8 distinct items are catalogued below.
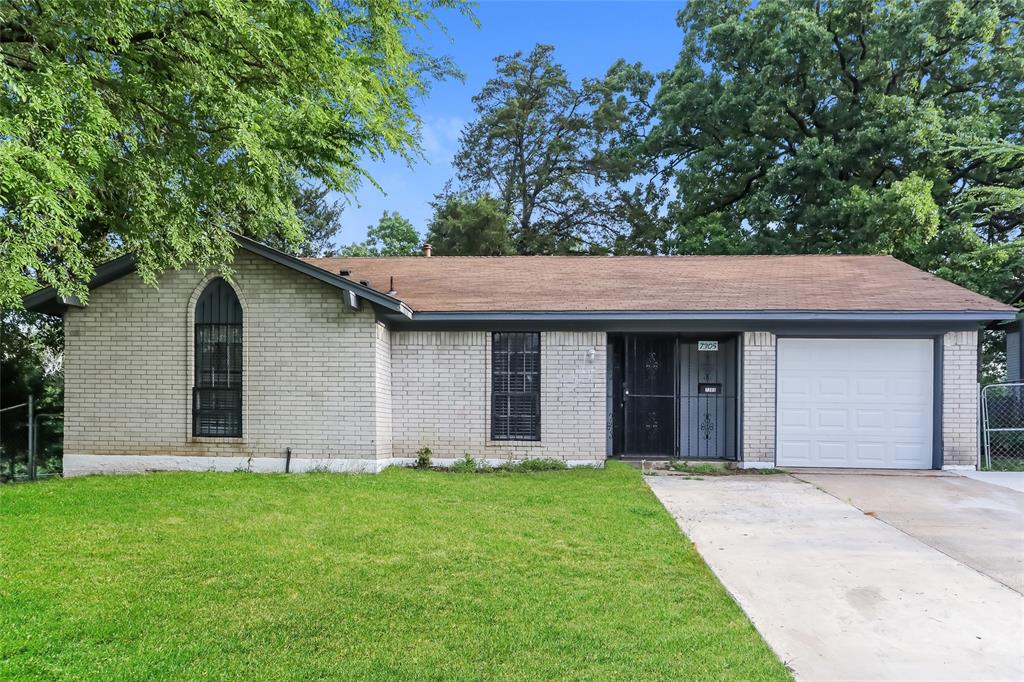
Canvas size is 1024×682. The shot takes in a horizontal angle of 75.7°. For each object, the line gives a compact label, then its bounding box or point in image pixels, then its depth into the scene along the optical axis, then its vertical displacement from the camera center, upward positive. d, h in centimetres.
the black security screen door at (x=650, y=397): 1198 -89
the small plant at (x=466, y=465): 1045 -189
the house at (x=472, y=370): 1012 -36
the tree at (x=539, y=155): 2956 +889
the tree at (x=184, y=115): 691 +294
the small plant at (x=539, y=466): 1046 -189
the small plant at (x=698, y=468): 1044 -193
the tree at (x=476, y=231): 2616 +468
